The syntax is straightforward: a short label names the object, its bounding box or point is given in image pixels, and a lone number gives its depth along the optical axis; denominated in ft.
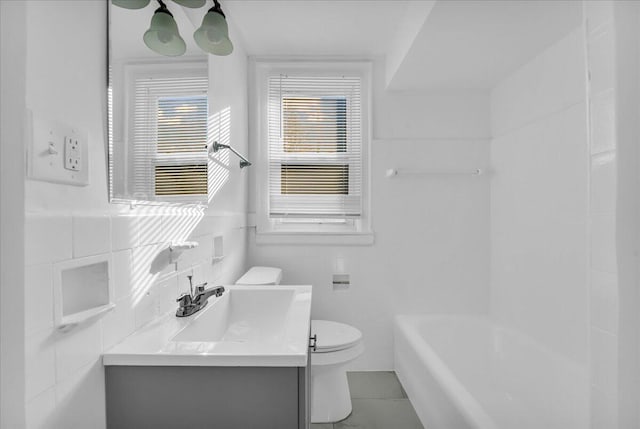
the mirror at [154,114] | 3.23
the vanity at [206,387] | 2.94
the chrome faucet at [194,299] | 4.12
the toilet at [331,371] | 6.18
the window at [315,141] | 8.75
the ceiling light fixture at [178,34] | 3.73
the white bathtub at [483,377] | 5.48
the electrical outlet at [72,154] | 2.54
